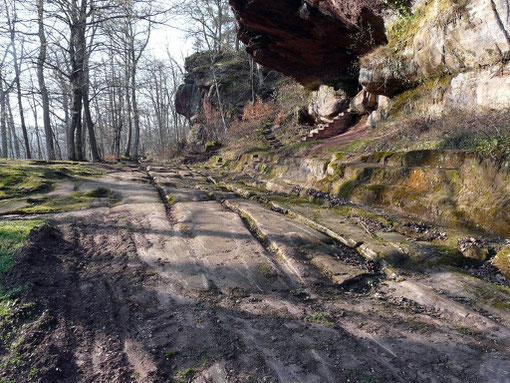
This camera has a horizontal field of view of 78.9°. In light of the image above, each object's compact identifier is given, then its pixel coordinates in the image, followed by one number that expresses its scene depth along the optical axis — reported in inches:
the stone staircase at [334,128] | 565.6
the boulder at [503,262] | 158.1
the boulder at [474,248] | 172.7
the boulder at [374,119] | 463.8
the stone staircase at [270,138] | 684.1
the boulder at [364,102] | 529.6
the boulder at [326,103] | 604.4
